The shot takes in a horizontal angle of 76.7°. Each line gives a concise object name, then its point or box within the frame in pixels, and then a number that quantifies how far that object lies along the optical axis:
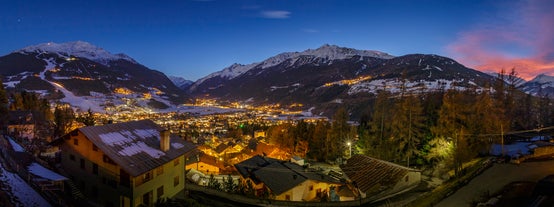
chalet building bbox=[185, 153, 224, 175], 59.41
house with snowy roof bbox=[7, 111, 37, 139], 54.28
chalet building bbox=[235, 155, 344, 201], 36.53
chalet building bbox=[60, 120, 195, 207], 24.22
